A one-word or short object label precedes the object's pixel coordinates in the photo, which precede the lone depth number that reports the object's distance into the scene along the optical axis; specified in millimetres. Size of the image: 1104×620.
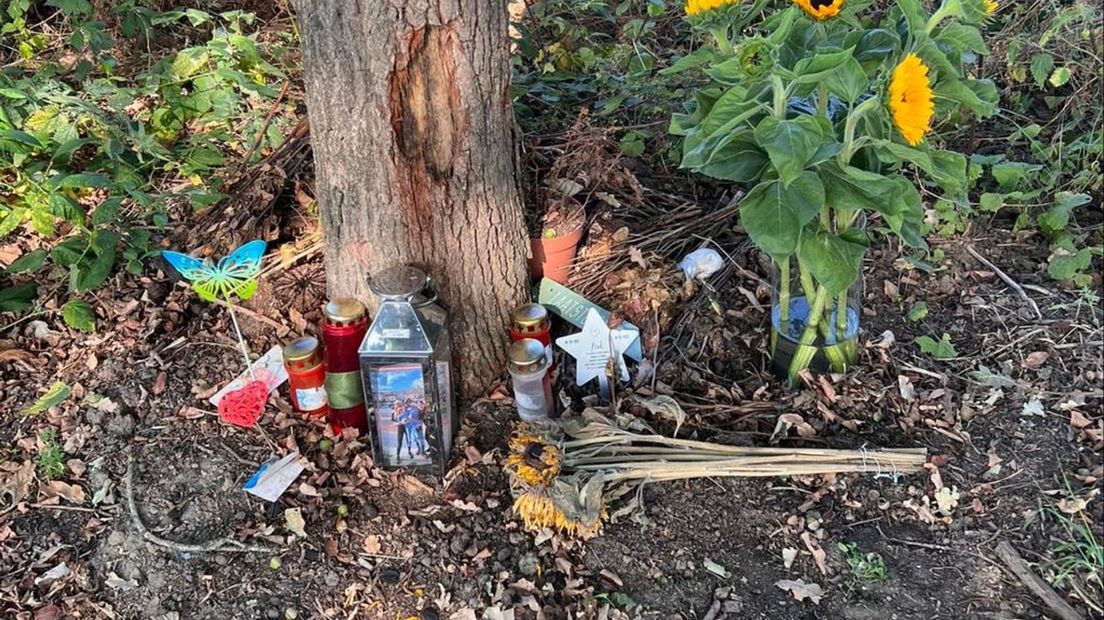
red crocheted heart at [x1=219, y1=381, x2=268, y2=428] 2260
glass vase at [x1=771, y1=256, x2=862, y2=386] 2312
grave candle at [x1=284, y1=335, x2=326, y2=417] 2240
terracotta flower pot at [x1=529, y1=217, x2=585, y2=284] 2520
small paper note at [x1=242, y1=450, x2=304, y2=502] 2178
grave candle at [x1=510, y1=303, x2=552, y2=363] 2293
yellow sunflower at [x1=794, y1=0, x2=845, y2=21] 1845
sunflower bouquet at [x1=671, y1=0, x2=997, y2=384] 1817
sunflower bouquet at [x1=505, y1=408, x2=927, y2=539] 2049
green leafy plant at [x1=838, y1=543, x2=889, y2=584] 1963
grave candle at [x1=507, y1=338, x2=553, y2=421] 2195
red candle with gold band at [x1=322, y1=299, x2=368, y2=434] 2189
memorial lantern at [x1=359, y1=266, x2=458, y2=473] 2094
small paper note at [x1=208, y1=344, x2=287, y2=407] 2428
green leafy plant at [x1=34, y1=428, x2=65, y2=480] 2279
